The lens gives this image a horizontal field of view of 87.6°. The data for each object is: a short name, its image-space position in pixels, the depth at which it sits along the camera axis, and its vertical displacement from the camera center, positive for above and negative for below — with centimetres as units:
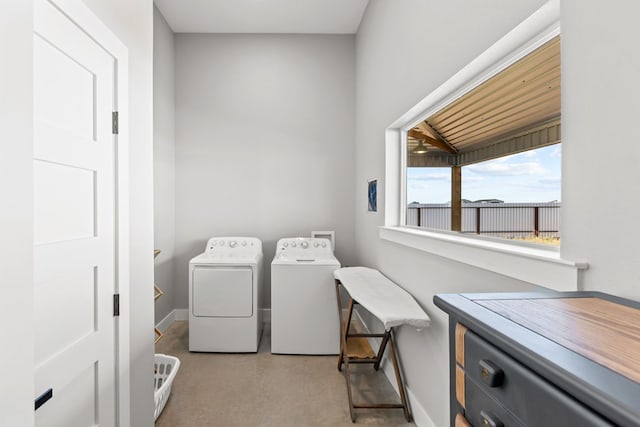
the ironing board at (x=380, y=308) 167 -51
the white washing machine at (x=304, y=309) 286 -83
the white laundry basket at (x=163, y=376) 197 -111
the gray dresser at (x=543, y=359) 39 -20
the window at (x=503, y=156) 110 +24
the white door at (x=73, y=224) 103 -4
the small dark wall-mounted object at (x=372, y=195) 284 +16
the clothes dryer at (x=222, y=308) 290 -83
